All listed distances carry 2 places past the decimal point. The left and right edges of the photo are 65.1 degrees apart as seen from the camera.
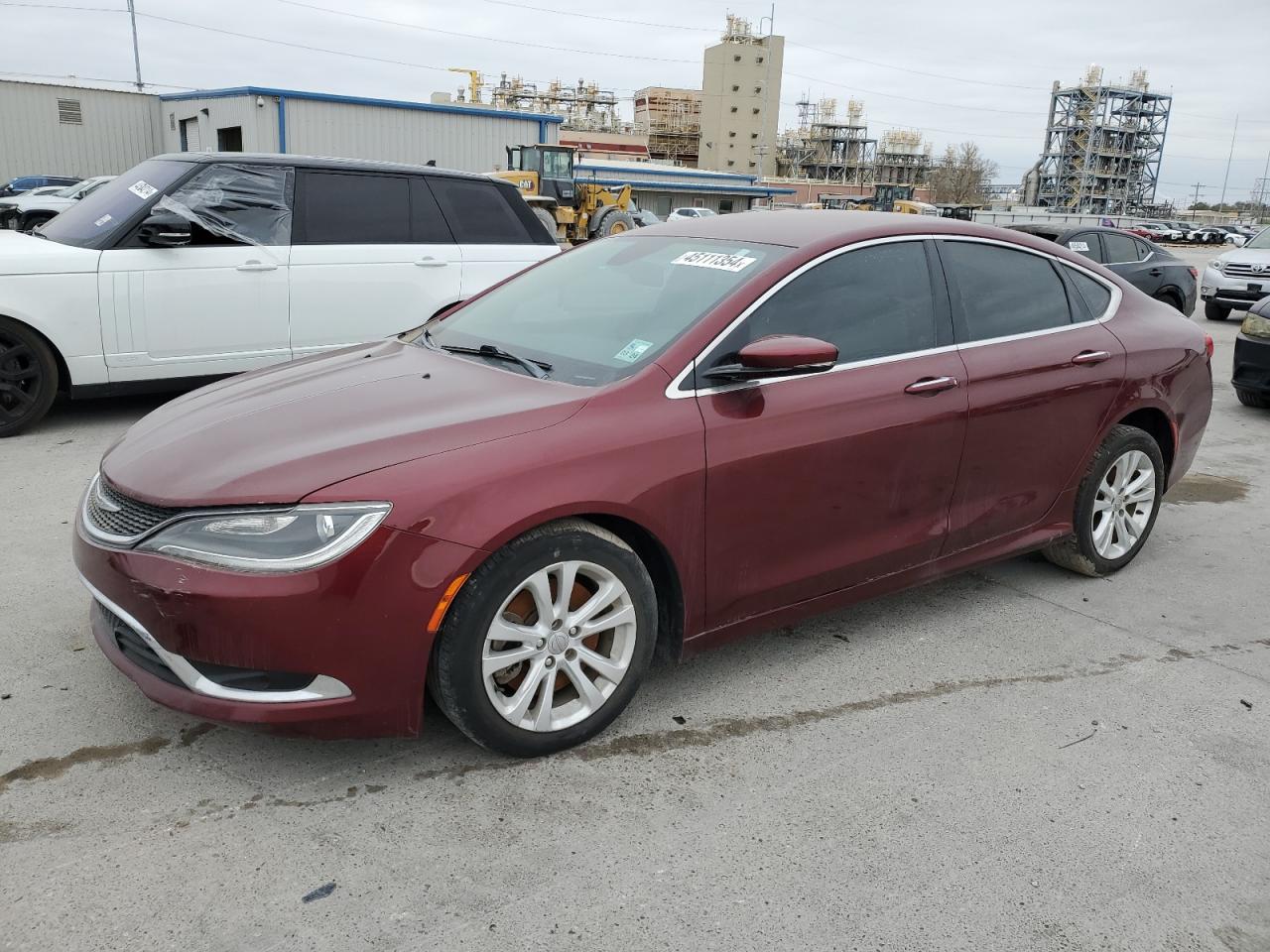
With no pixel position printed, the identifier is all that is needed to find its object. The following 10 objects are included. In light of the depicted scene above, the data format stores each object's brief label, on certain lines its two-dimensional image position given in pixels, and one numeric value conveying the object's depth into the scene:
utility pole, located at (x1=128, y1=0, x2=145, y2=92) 45.69
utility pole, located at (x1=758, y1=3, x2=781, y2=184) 106.31
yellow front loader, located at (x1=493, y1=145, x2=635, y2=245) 26.44
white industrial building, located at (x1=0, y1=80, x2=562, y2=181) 28.22
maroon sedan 2.53
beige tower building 111.19
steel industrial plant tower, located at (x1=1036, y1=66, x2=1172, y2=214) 116.69
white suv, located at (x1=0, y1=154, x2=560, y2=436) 6.09
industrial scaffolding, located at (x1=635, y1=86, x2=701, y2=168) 122.94
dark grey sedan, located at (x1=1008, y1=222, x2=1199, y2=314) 13.56
